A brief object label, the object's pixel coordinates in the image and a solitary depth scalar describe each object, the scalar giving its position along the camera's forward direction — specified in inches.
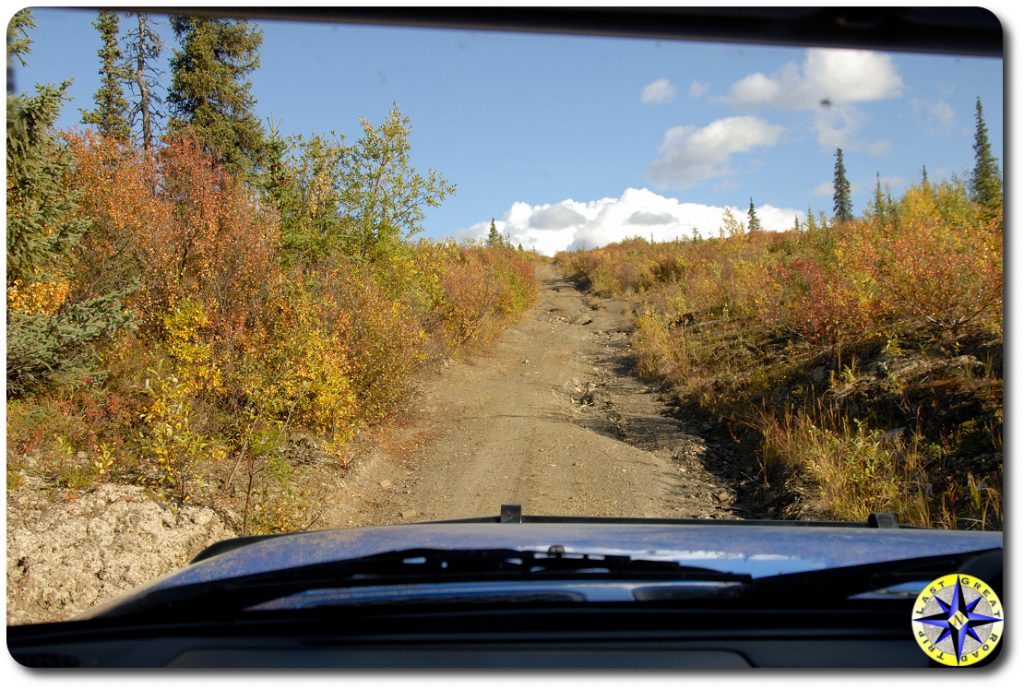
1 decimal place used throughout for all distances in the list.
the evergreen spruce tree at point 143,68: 595.2
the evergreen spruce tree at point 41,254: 222.5
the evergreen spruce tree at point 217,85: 720.3
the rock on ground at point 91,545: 171.3
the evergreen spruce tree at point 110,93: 519.4
